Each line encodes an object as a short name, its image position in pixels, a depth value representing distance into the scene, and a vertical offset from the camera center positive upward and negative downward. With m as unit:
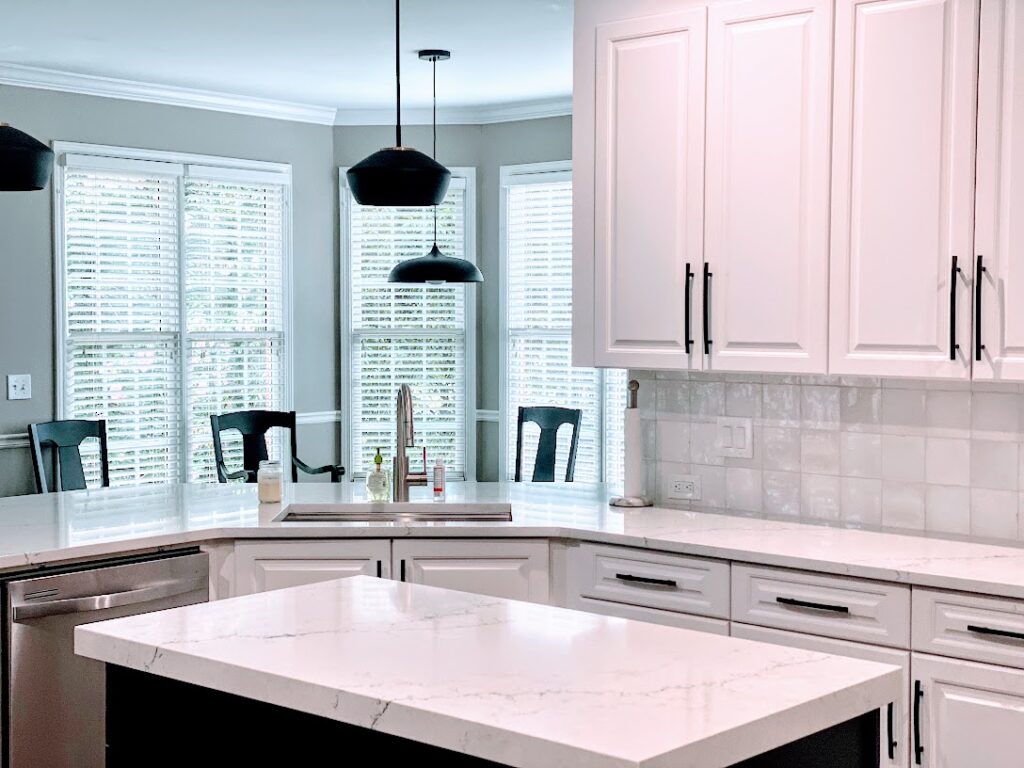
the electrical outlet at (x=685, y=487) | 3.84 -0.43
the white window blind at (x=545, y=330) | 6.79 +0.11
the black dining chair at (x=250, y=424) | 6.01 -0.37
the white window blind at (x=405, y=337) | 7.20 +0.07
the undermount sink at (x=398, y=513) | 3.78 -0.51
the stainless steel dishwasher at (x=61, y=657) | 3.05 -0.78
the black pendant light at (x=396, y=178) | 3.27 +0.46
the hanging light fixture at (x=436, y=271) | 5.90 +0.38
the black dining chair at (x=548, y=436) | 6.08 -0.44
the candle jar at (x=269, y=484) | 3.79 -0.42
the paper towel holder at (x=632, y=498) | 3.82 -0.46
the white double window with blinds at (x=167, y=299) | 6.14 +0.26
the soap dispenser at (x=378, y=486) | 3.88 -0.44
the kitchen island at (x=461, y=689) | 1.56 -0.47
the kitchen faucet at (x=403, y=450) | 3.88 -0.32
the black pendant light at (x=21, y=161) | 2.98 +0.45
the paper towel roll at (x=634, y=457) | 3.86 -0.33
